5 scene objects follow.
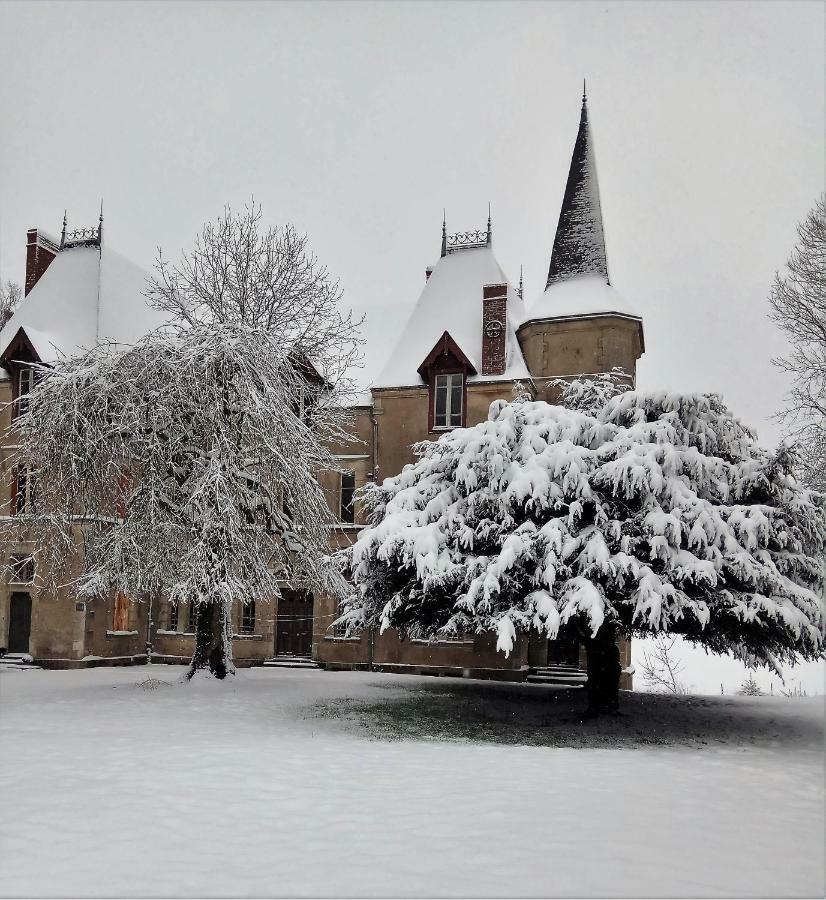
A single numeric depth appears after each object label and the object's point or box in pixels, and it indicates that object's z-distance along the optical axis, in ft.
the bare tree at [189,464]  60.18
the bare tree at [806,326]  63.52
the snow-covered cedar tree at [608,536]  45.27
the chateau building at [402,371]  87.15
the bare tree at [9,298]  108.68
